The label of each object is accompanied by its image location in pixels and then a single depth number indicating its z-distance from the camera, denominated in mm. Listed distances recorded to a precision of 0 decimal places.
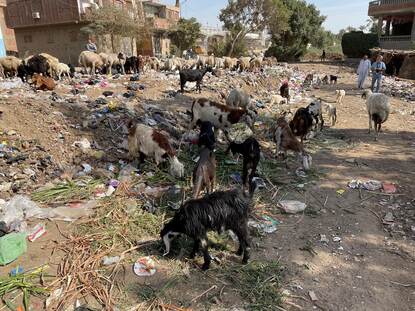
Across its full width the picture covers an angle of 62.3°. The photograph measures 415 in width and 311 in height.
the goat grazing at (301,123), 7906
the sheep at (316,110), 9195
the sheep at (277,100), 12977
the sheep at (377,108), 9047
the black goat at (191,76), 12367
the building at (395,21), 27266
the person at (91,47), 19095
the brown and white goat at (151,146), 6023
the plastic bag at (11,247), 4027
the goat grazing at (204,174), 5043
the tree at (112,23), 22031
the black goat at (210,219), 3875
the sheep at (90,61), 15211
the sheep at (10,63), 13844
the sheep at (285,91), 13383
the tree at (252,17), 28797
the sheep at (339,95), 13742
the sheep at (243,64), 21212
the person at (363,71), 15698
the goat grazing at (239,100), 10227
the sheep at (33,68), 13234
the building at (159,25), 30334
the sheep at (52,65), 13645
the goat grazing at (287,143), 6887
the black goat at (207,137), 6379
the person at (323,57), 34688
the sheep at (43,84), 10769
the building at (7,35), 28700
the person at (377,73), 14289
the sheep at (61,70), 13844
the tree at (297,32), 33250
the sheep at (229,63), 21188
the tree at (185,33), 31797
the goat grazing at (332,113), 10469
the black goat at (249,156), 5727
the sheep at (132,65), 16219
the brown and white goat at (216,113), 8039
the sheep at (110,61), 15922
